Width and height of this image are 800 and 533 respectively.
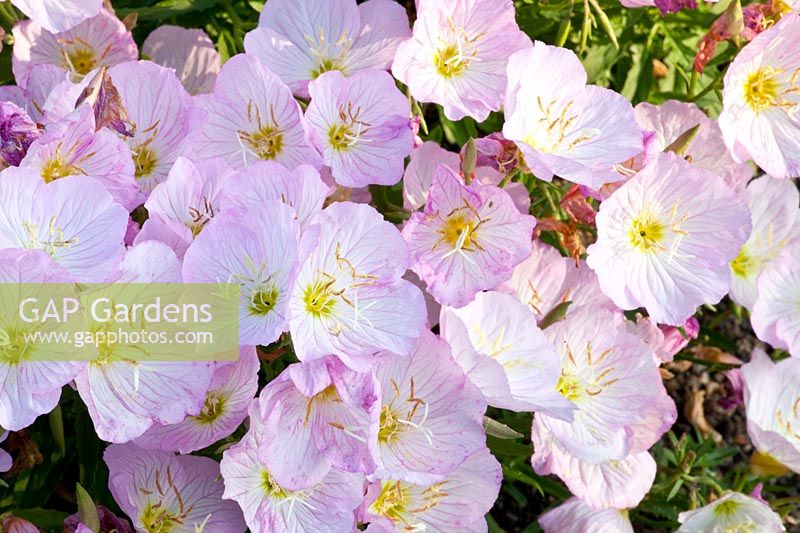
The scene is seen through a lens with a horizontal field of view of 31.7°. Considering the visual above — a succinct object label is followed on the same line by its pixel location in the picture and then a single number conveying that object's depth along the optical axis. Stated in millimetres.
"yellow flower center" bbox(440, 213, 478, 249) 510
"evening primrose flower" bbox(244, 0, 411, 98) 558
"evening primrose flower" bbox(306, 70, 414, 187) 522
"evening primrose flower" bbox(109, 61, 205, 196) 519
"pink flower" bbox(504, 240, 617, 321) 544
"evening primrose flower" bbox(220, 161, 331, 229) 478
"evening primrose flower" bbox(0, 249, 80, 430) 432
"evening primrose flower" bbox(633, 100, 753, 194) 579
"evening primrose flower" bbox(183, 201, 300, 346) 454
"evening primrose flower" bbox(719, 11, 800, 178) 569
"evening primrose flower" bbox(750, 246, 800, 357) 593
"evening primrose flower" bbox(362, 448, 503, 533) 498
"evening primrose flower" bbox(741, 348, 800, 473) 595
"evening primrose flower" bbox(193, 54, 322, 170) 521
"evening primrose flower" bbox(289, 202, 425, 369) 462
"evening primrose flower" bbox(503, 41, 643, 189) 521
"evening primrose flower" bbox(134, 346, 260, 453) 469
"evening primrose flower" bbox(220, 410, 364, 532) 470
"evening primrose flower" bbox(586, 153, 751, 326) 533
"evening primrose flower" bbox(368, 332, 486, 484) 476
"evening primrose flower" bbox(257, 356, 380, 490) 450
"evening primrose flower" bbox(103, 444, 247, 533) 491
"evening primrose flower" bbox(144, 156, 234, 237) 483
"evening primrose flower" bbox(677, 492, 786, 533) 558
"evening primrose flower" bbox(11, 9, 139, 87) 564
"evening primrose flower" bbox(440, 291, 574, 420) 479
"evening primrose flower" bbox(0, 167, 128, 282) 456
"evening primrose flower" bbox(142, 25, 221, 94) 587
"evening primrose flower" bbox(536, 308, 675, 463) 526
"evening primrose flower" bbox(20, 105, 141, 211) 479
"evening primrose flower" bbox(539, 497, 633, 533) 565
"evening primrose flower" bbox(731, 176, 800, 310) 619
